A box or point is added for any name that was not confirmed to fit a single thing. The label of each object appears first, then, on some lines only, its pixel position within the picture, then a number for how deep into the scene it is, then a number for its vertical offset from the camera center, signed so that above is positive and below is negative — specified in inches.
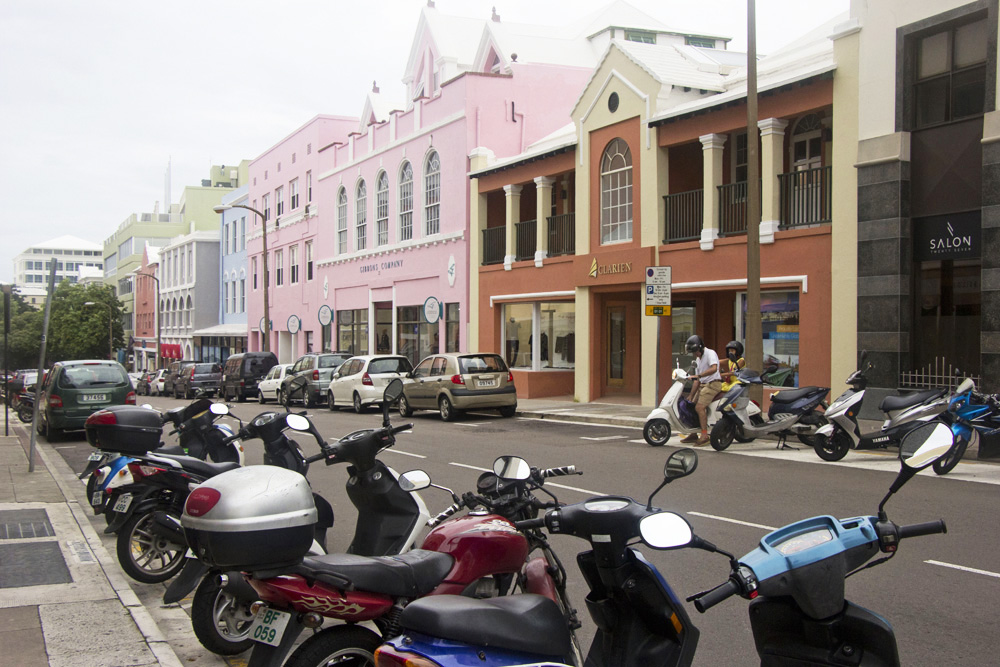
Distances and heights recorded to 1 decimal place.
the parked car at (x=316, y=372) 1059.3 -45.4
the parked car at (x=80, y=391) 689.0 -45.1
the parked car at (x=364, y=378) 911.0 -45.1
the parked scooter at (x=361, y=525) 185.9 -40.9
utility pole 613.3 +82.0
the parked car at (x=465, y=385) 775.7 -44.0
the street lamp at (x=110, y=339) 2609.0 -14.7
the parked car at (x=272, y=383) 1183.6 -64.9
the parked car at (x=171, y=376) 1617.9 -77.2
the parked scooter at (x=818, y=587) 99.7 -28.1
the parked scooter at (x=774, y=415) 515.2 -46.1
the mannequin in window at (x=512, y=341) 1063.0 -6.3
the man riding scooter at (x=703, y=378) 545.0 -25.4
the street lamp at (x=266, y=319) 1414.6 +25.1
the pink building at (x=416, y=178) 1168.2 +246.6
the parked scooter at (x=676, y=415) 554.3 -49.8
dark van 1304.1 -55.3
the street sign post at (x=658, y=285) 671.1 +38.8
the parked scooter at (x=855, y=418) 435.2 -40.8
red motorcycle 126.0 -37.0
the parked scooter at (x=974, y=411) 423.8 -35.2
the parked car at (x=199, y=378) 1441.9 -71.4
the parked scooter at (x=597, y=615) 104.5 -35.3
